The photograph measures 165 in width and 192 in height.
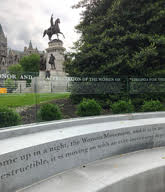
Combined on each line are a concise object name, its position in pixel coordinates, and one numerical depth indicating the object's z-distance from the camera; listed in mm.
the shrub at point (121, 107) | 8117
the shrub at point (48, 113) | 6426
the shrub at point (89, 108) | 7652
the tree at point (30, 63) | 67750
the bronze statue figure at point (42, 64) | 30547
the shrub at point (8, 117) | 5581
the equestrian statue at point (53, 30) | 31203
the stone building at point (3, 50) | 100100
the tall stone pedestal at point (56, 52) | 29578
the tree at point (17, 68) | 69938
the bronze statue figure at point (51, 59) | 28106
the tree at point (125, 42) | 10523
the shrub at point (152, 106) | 8570
